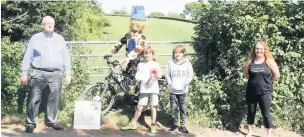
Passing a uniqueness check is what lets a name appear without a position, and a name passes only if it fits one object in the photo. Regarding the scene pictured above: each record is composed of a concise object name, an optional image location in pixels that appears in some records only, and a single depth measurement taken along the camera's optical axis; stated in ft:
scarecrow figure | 25.45
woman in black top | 22.48
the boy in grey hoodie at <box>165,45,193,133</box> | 23.65
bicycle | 25.41
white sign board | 23.95
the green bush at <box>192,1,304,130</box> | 25.29
